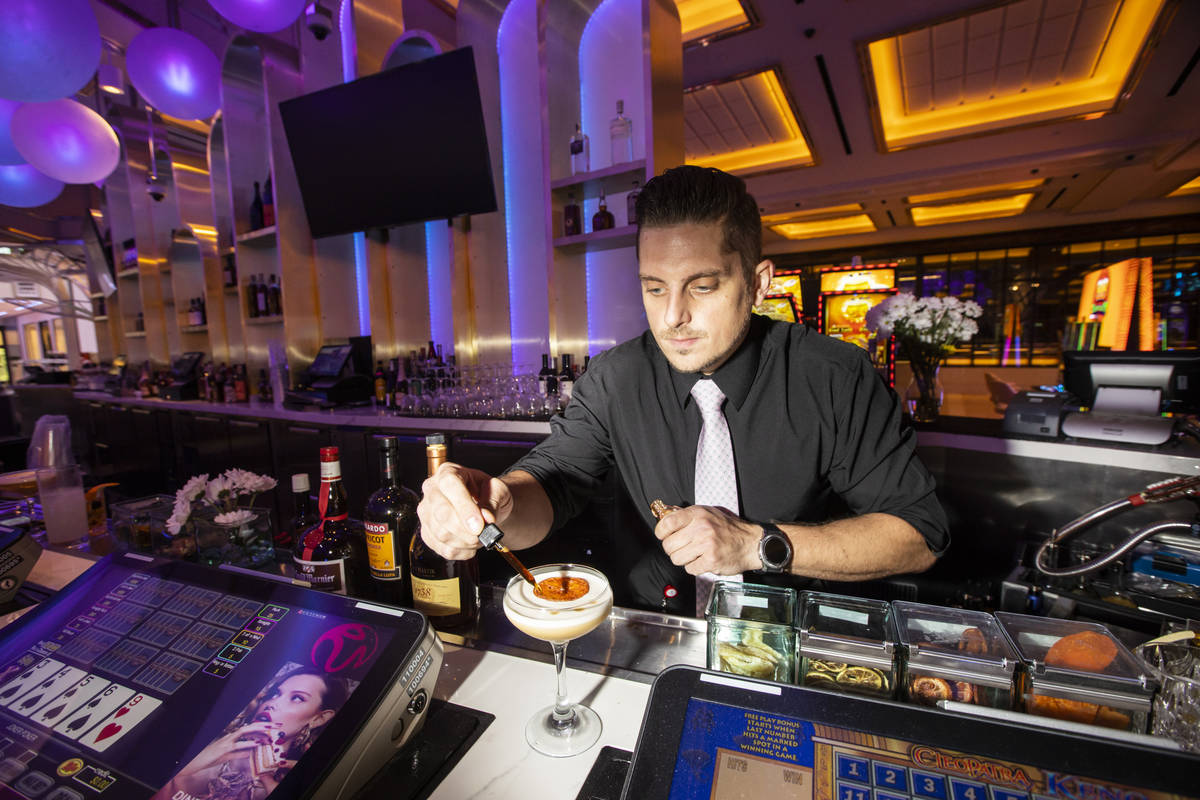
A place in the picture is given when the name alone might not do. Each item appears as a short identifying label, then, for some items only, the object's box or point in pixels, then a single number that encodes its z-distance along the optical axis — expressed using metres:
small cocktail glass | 0.77
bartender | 1.25
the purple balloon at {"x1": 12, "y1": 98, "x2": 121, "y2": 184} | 3.34
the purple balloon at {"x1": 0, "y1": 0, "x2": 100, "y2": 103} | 2.32
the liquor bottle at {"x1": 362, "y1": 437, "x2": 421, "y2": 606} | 1.09
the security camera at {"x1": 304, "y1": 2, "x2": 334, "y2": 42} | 3.19
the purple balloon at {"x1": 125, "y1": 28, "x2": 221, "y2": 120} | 3.42
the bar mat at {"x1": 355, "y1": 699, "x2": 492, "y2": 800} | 0.68
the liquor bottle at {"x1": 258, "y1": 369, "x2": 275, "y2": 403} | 4.89
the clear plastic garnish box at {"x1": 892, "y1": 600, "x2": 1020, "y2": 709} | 0.66
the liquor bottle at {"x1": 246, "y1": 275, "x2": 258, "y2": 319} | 4.71
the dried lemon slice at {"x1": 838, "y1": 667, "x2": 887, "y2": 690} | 0.71
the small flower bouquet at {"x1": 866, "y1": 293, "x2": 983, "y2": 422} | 2.68
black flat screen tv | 3.17
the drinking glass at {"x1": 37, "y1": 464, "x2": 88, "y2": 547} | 1.57
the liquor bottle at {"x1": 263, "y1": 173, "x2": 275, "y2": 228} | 4.46
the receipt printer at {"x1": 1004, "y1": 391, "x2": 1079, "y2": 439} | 2.31
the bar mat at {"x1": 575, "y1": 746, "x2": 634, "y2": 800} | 0.67
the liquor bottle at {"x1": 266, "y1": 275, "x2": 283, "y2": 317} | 4.68
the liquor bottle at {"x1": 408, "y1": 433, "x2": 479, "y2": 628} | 1.08
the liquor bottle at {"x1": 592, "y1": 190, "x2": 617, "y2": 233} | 3.33
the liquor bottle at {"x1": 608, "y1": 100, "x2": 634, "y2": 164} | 3.27
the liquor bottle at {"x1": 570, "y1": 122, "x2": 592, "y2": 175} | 3.41
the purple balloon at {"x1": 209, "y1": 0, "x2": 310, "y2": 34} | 2.70
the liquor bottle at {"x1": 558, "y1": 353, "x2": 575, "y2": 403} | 3.23
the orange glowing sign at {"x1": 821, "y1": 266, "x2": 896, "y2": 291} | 7.99
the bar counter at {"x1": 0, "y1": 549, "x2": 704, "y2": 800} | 0.71
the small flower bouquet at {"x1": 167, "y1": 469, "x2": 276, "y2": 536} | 1.34
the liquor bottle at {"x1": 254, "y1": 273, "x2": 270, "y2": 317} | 4.70
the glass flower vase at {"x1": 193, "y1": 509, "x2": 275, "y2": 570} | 1.31
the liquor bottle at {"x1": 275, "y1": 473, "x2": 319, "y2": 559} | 1.29
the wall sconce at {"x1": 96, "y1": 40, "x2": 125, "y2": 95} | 4.77
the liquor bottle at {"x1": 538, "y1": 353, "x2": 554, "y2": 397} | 3.41
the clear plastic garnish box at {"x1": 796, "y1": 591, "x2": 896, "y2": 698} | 0.70
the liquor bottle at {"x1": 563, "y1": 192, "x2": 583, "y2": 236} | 3.46
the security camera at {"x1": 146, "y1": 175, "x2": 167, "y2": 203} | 5.14
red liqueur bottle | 1.10
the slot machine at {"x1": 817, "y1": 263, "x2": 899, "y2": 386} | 7.96
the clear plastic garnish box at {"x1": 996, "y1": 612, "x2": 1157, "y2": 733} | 0.62
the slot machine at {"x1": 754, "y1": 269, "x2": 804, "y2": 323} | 7.09
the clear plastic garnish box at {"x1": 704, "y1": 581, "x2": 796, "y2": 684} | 0.76
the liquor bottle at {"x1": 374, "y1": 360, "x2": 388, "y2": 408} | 4.02
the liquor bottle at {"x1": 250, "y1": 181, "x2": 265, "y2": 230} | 4.64
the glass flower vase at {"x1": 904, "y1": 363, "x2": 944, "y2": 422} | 2.77
